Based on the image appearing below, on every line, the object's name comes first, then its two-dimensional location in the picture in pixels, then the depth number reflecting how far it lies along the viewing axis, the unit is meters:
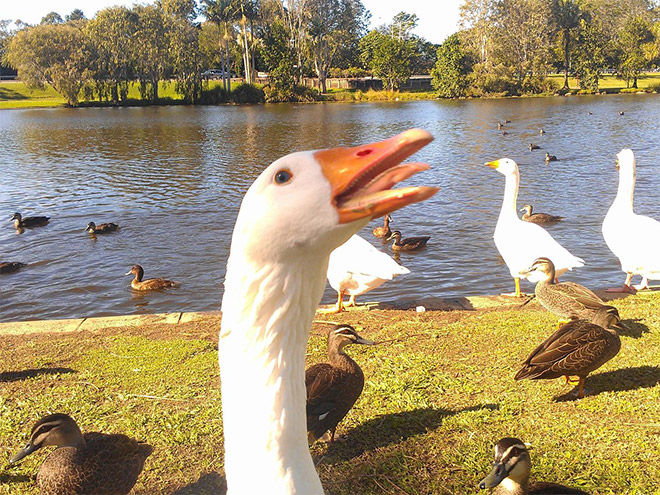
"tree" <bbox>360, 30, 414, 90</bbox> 79.31
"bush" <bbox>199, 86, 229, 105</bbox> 72.19
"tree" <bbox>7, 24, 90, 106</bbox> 67.21
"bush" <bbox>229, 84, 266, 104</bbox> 71.69
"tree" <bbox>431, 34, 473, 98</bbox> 70.81
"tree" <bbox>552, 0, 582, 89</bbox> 80.25
